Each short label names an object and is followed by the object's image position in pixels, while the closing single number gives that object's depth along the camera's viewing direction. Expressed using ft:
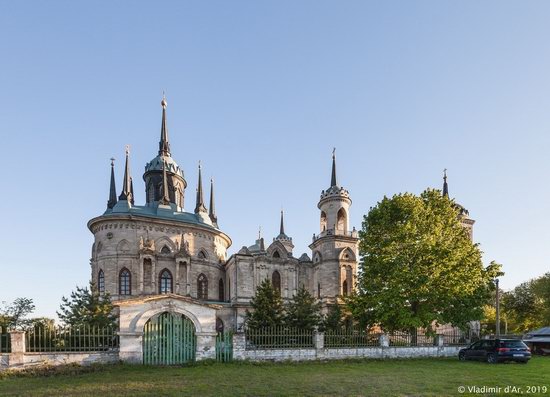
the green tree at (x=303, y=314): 77.36
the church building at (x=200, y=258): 109.40
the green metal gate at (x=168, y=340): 53.67
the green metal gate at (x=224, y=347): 55.83
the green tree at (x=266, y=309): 78.02
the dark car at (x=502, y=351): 55.88
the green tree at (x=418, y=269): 70.95
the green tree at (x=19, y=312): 79.51
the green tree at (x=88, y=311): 67.31
